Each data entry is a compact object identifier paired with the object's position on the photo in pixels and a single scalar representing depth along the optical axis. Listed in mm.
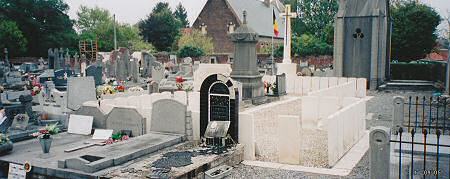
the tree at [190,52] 48000
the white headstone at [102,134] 10469
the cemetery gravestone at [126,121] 10664
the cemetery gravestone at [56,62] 30875
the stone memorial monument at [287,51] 23328
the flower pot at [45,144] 8938
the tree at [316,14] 67750
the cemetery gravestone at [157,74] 23589
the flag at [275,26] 28934
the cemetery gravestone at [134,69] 26089
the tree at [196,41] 50125
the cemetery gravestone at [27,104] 13078
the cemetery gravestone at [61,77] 19681
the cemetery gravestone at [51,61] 33250
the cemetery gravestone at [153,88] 17969
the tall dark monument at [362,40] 25297
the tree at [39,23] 53656
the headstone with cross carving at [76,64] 36156
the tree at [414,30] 33062
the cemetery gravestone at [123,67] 25828
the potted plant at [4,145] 9203
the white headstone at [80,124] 11308
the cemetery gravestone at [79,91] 13086
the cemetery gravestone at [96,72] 19344
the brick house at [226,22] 55312
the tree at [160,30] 61622
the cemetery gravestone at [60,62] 31373
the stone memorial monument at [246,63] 15500
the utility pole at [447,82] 18953
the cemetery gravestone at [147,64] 31141
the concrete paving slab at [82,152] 7750
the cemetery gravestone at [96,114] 11320
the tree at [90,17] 67781
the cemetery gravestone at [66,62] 32094
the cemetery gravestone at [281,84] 18597
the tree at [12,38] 47500
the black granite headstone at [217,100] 9859
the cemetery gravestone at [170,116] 10000
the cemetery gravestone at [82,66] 27172
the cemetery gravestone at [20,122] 11516
